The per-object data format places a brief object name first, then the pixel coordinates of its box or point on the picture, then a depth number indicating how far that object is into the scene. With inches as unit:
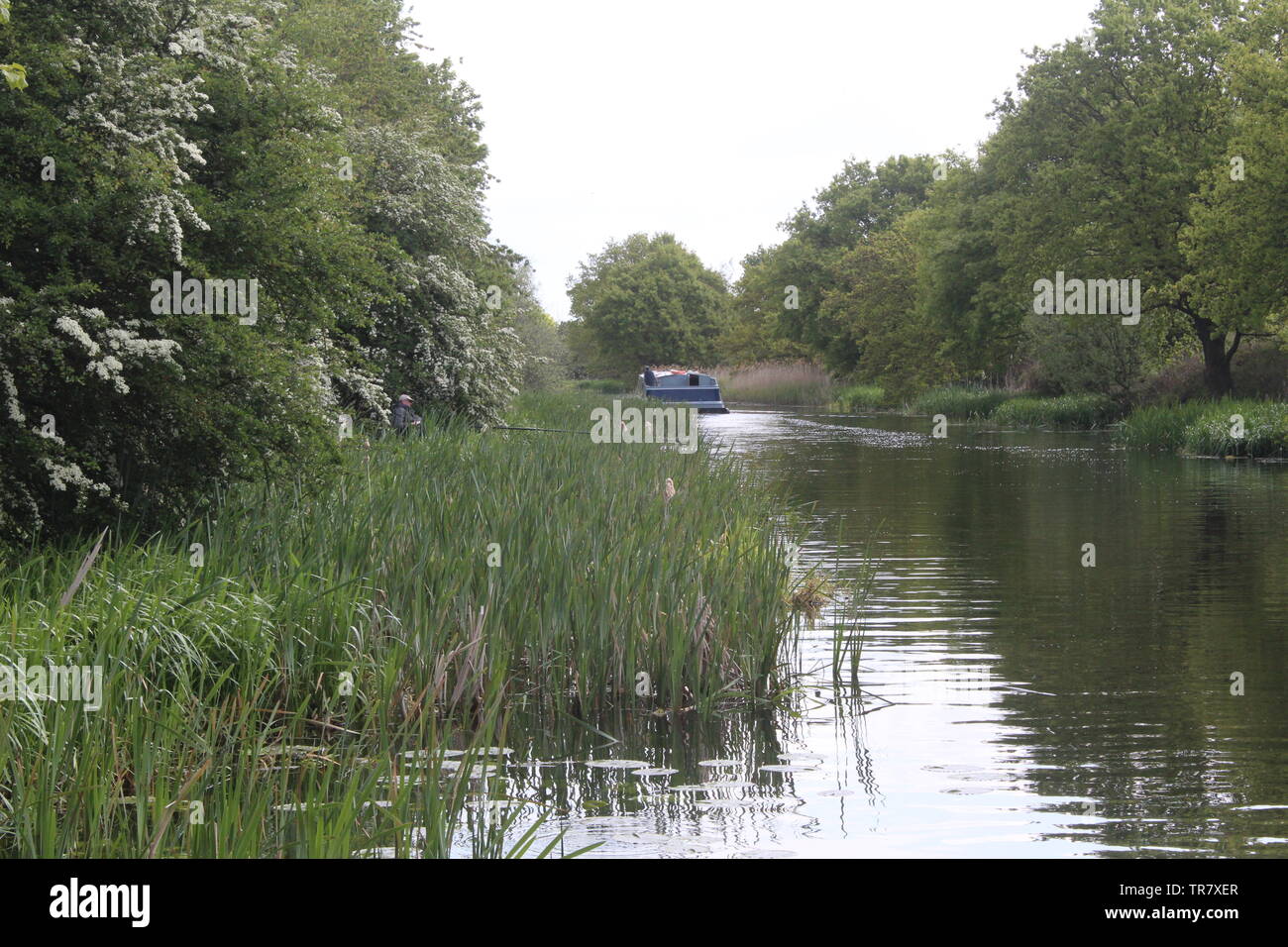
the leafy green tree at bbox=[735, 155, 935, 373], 3191.4
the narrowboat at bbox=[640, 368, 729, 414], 2349.9
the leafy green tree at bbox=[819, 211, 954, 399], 2487.7
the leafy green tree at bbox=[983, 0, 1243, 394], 1507.1
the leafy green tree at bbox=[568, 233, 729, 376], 3929.6
